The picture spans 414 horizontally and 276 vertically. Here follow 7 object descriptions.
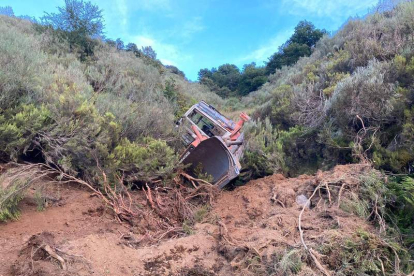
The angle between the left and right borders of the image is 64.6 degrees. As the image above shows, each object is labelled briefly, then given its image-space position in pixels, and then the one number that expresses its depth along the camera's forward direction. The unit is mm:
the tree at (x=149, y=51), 28131
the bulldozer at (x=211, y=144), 7805
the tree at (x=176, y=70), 31466
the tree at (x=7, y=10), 24953
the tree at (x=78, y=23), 14359
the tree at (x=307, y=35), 28219
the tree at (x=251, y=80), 27766
